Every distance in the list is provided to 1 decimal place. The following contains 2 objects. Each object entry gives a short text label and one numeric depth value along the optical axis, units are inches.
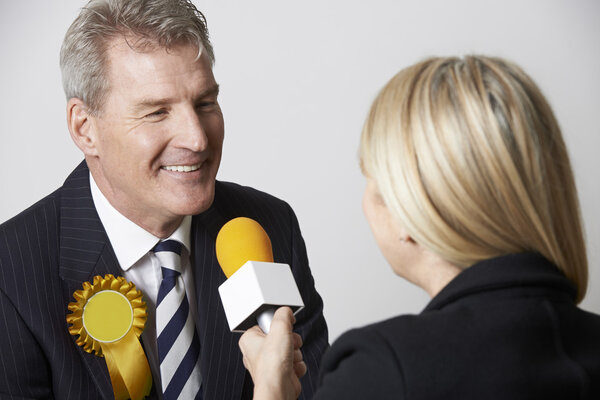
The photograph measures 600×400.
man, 77.1
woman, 46.8
